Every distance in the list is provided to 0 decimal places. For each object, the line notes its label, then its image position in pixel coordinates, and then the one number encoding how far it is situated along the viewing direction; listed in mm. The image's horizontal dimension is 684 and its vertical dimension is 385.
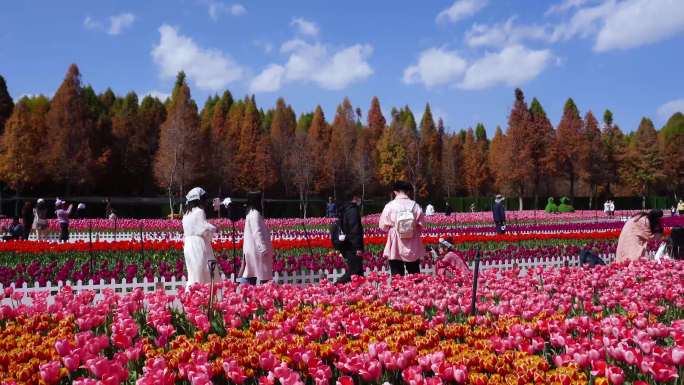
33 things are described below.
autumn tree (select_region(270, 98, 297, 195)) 50000
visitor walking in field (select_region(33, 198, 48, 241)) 18611
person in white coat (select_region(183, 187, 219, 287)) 7684
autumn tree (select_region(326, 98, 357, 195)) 52000
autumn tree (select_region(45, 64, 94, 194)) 38281
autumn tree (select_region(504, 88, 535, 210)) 51812
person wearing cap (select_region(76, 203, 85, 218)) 37319
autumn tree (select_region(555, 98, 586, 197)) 56188
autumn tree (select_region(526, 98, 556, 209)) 52156
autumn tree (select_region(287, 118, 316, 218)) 46994
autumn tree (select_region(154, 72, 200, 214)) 39688
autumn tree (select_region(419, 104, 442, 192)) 59209
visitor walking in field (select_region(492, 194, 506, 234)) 20828
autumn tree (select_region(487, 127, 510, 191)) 53062
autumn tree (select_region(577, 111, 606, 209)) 56344
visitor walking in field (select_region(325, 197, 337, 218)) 29938
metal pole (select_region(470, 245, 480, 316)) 4465
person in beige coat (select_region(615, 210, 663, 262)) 9617
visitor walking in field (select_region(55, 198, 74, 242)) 19156
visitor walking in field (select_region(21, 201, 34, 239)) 18078
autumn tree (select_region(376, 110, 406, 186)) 56562
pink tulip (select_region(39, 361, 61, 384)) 2881
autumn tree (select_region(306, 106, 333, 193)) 50119
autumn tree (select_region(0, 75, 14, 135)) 43438
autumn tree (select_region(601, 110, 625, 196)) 58844
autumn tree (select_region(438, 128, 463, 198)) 61781
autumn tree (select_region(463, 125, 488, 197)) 64438
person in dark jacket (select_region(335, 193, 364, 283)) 9453
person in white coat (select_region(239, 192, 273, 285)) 8289
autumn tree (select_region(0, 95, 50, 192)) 37344
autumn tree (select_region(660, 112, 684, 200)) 65062
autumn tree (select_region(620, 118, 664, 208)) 63438
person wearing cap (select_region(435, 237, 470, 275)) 9008
